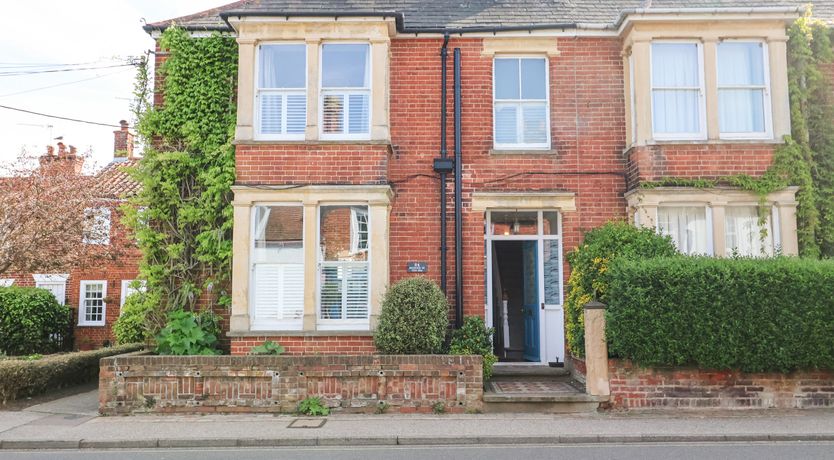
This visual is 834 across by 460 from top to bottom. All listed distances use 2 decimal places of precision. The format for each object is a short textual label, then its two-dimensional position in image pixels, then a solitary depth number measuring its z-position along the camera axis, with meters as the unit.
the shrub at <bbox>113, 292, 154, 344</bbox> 12.21
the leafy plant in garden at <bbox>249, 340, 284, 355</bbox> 11.22
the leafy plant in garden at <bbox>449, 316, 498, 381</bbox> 11.25
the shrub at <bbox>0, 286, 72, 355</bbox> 18.77
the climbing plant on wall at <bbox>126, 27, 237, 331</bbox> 12.23
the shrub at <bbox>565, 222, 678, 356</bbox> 10.93
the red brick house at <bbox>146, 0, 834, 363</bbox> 11.92
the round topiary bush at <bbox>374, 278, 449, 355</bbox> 10.75
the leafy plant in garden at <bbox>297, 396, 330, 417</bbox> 10.16
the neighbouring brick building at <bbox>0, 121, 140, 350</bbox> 23.58
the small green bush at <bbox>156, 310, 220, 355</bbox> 11.42
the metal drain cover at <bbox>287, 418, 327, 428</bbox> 9.42
